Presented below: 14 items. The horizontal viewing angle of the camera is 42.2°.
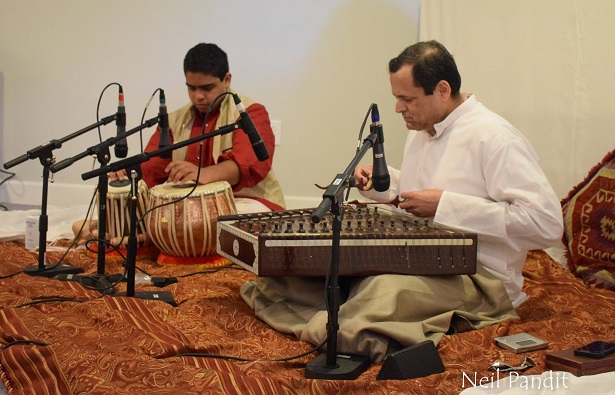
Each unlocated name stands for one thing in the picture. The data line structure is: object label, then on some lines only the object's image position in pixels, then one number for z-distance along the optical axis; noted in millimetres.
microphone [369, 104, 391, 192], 2357
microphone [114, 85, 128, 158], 3061
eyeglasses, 2428
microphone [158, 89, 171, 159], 2975
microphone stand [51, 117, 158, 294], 2998
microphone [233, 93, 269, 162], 2711
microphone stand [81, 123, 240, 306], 2752
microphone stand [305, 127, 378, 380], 2156
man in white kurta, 2629
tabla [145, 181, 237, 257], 3828
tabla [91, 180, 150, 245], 4082
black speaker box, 2301
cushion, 3664
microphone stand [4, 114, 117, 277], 3164
